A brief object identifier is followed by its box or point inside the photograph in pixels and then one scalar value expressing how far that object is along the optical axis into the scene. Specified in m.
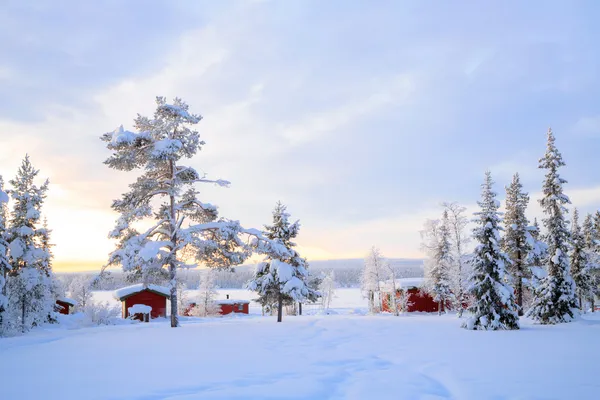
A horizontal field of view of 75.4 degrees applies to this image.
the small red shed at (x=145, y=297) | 48.25
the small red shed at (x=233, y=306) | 73.06
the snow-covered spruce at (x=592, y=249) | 45.88
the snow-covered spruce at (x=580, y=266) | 42.78
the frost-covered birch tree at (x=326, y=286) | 84.88
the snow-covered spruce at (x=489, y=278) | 23.06
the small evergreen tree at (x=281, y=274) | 29.11
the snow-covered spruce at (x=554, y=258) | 26.83
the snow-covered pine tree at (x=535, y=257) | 31.89
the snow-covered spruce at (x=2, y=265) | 24.32
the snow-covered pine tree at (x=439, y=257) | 41.75
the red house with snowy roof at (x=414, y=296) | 52.88
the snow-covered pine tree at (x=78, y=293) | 70.62
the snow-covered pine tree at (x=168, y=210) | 19.97
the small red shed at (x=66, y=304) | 54.66
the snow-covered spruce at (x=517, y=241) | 33.41
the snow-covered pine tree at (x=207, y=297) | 67.25
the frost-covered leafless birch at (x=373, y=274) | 52.91
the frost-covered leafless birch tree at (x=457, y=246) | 37.91
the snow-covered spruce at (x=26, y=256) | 31.36
